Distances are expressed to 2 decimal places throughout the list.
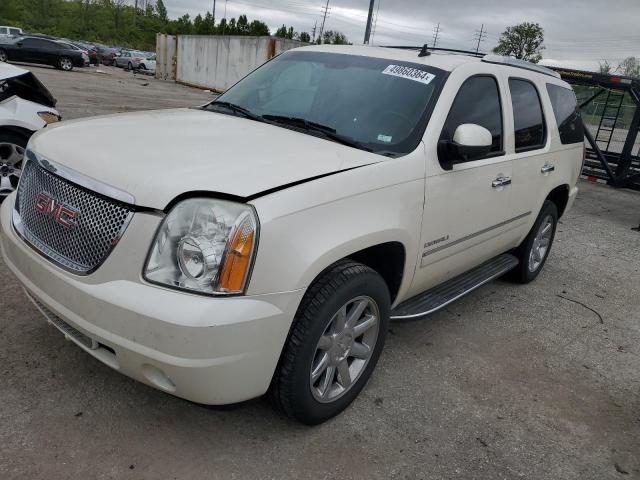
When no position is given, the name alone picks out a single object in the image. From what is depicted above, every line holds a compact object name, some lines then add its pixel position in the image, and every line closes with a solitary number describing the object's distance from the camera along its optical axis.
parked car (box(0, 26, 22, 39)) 36.53
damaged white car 5.08
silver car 41.75
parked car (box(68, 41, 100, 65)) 39.25
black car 27.59
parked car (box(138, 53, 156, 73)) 41.59
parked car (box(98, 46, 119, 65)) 46.50
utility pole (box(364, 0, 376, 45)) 15.78
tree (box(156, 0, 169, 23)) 102.82
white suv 2.12
